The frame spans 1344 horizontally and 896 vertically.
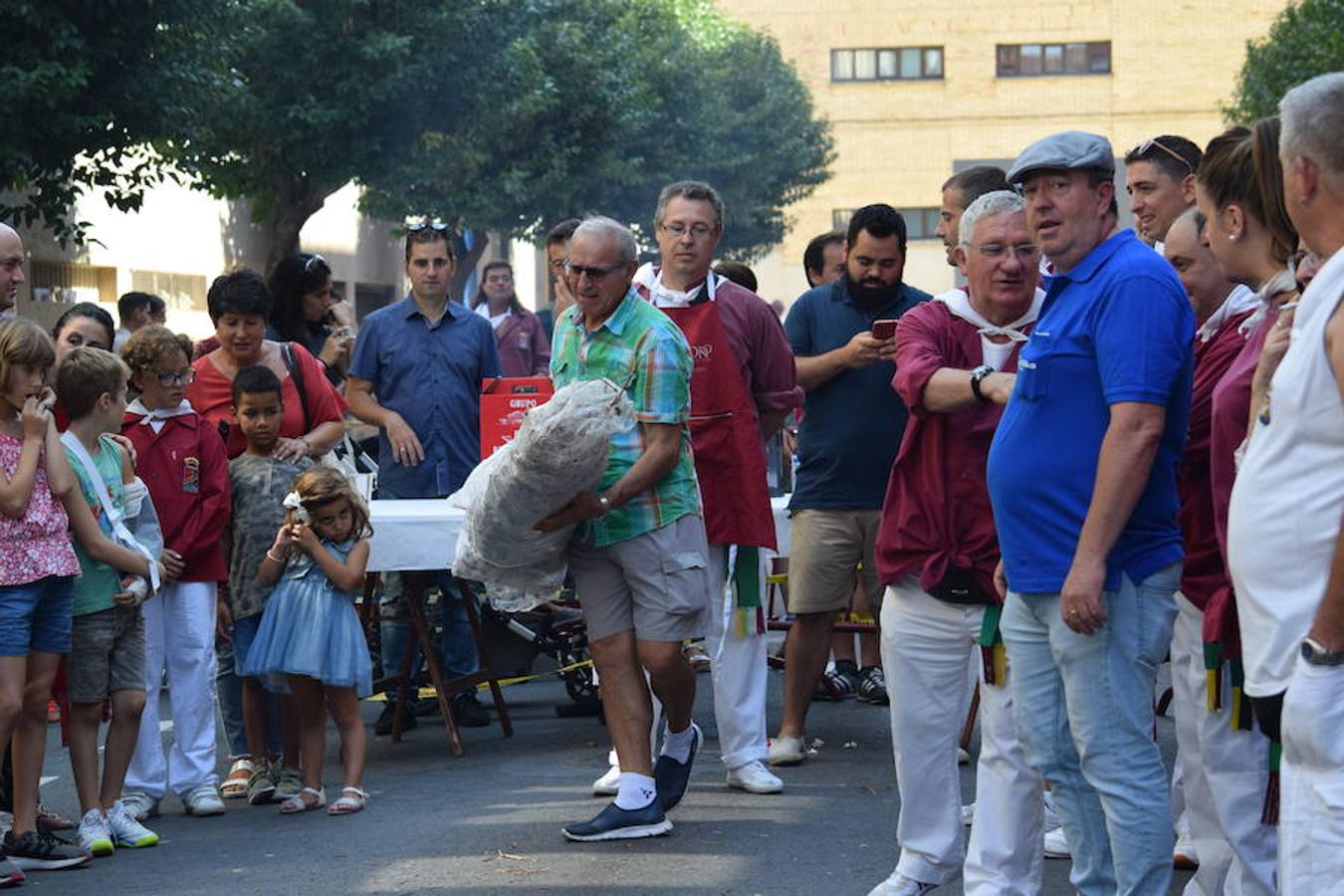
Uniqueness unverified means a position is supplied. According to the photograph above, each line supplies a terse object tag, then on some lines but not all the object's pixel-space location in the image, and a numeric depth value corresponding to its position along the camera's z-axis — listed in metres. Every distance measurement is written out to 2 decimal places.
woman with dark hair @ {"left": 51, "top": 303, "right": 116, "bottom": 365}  9.45
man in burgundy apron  8.38
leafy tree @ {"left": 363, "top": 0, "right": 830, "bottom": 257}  34.09
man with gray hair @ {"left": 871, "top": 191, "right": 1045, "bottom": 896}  6.22
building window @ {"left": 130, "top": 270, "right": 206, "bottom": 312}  30.19
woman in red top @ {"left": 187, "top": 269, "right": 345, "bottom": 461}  8.94
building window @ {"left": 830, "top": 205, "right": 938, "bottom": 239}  69.56
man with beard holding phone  8.96
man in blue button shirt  10.20
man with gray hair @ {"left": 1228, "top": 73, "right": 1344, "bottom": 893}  3.94
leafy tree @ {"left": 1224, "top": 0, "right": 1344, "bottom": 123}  34.06
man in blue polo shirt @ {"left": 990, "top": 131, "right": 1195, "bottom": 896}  5.12
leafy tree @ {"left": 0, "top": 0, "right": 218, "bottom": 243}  18.28
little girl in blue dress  8.25
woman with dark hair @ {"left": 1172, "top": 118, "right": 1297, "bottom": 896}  5.00
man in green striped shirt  7.40
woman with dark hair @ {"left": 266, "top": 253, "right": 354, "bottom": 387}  10.52
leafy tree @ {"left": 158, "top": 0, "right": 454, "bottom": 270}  27.56
